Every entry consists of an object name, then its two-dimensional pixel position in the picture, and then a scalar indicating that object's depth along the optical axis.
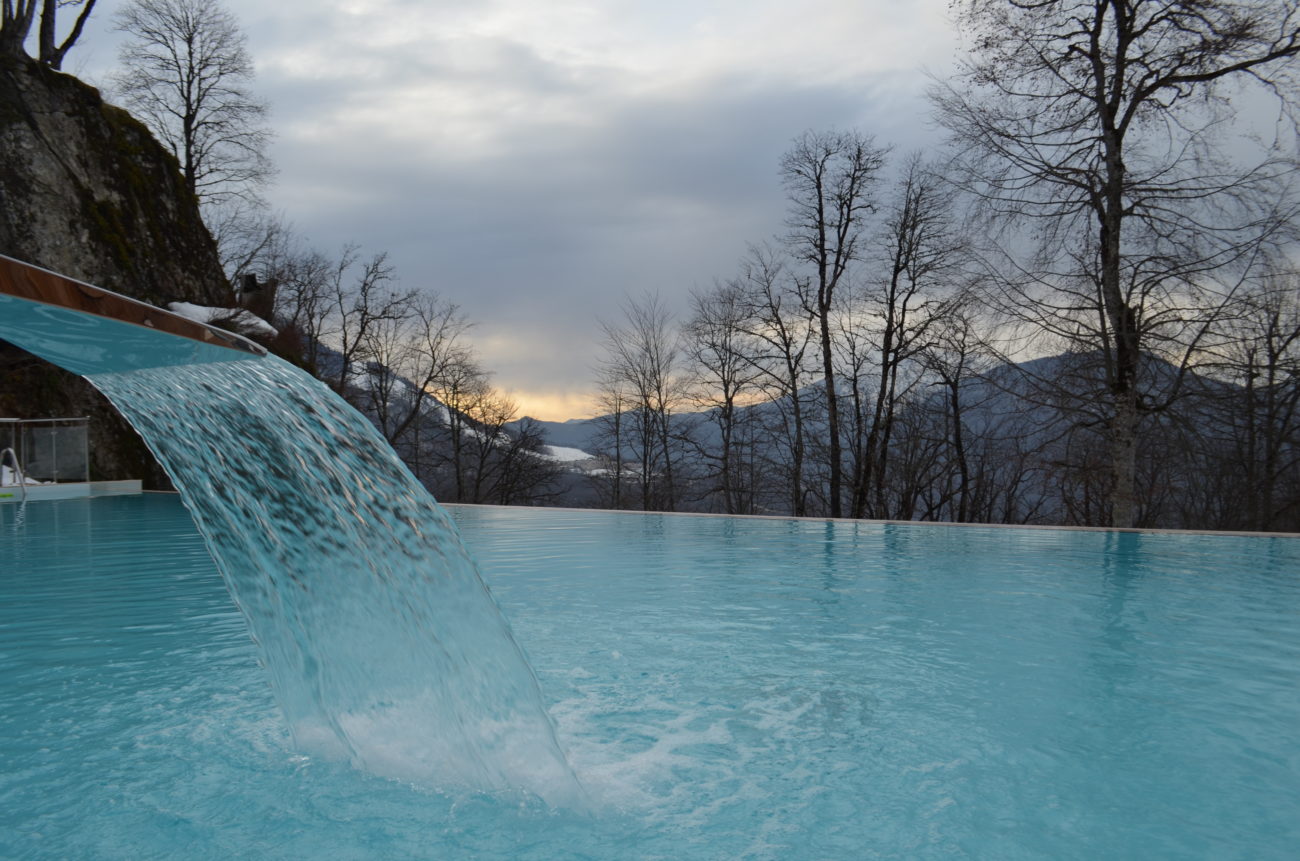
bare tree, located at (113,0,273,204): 21.59
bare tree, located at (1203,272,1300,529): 11.27
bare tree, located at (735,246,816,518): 19.25
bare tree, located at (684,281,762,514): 20.28
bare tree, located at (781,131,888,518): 17.75
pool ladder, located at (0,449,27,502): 13.36
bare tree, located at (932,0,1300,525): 10.68
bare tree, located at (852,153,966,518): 17.52
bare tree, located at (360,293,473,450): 27.06
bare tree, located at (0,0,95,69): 16.91
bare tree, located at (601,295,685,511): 22.55
